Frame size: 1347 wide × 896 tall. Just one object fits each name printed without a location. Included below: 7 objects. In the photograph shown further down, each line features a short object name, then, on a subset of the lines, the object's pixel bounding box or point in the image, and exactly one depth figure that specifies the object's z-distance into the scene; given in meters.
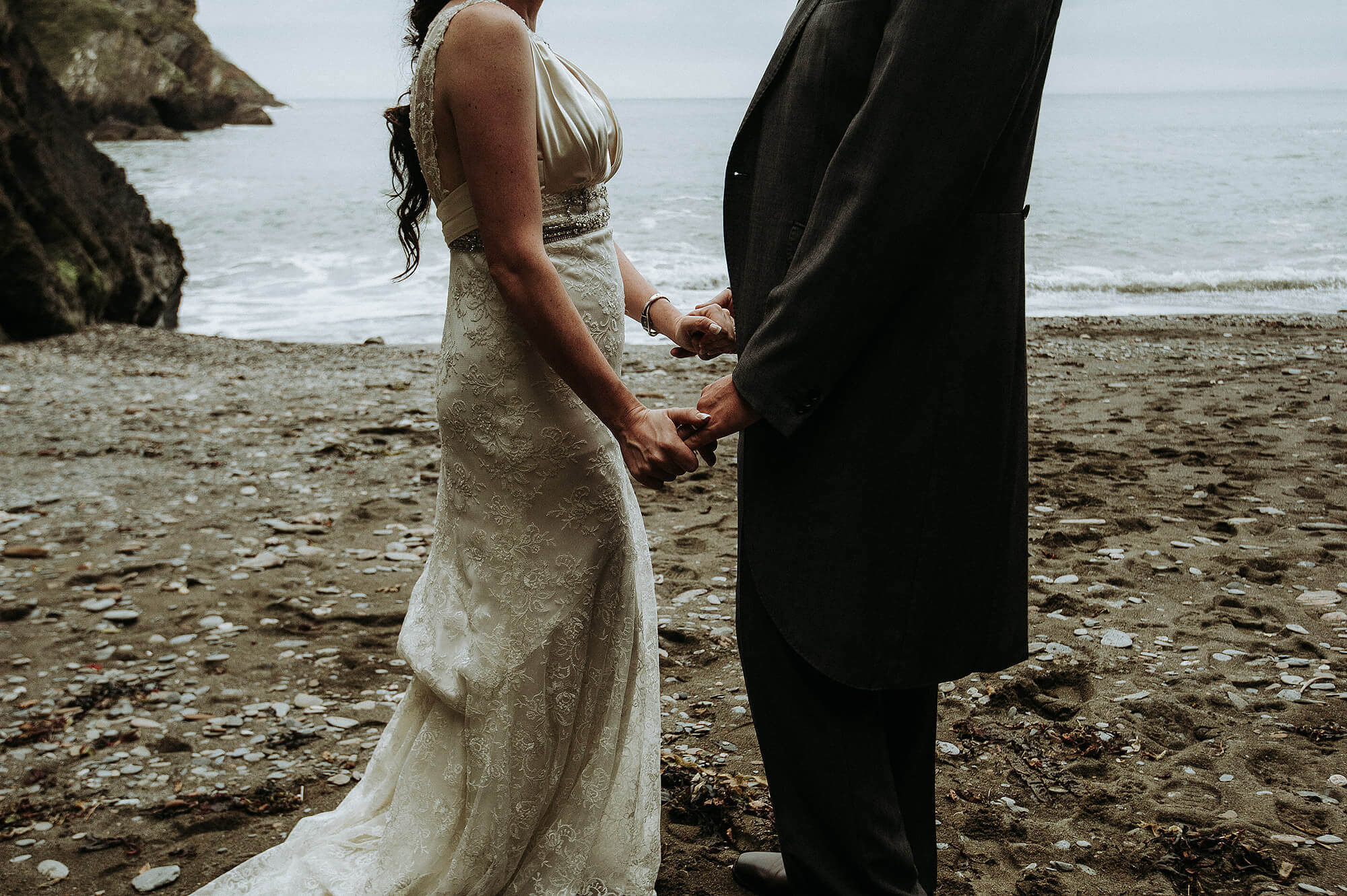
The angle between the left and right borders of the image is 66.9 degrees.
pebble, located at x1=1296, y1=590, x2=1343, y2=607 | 3.93
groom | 1.51
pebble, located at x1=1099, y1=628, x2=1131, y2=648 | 3.68
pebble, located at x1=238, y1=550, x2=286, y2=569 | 4.59
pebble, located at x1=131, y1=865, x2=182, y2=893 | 2.51
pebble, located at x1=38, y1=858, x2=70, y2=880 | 2.54
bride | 1.95
